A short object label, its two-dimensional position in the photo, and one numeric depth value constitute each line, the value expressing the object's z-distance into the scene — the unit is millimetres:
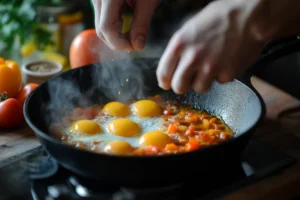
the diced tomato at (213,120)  1582
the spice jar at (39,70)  1957
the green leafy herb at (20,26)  2229
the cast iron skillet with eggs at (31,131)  1515
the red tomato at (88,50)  2004
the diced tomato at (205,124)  1556
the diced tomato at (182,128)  1515
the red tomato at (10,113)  1604
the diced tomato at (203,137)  1454
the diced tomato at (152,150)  1346
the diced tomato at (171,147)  1379
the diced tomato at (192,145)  1376
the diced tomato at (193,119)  1575
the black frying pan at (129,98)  1129
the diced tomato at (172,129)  1495
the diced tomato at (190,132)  1491
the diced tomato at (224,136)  1483
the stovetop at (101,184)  1244
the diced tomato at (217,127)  1558
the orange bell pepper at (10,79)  1753
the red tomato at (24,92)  1746
